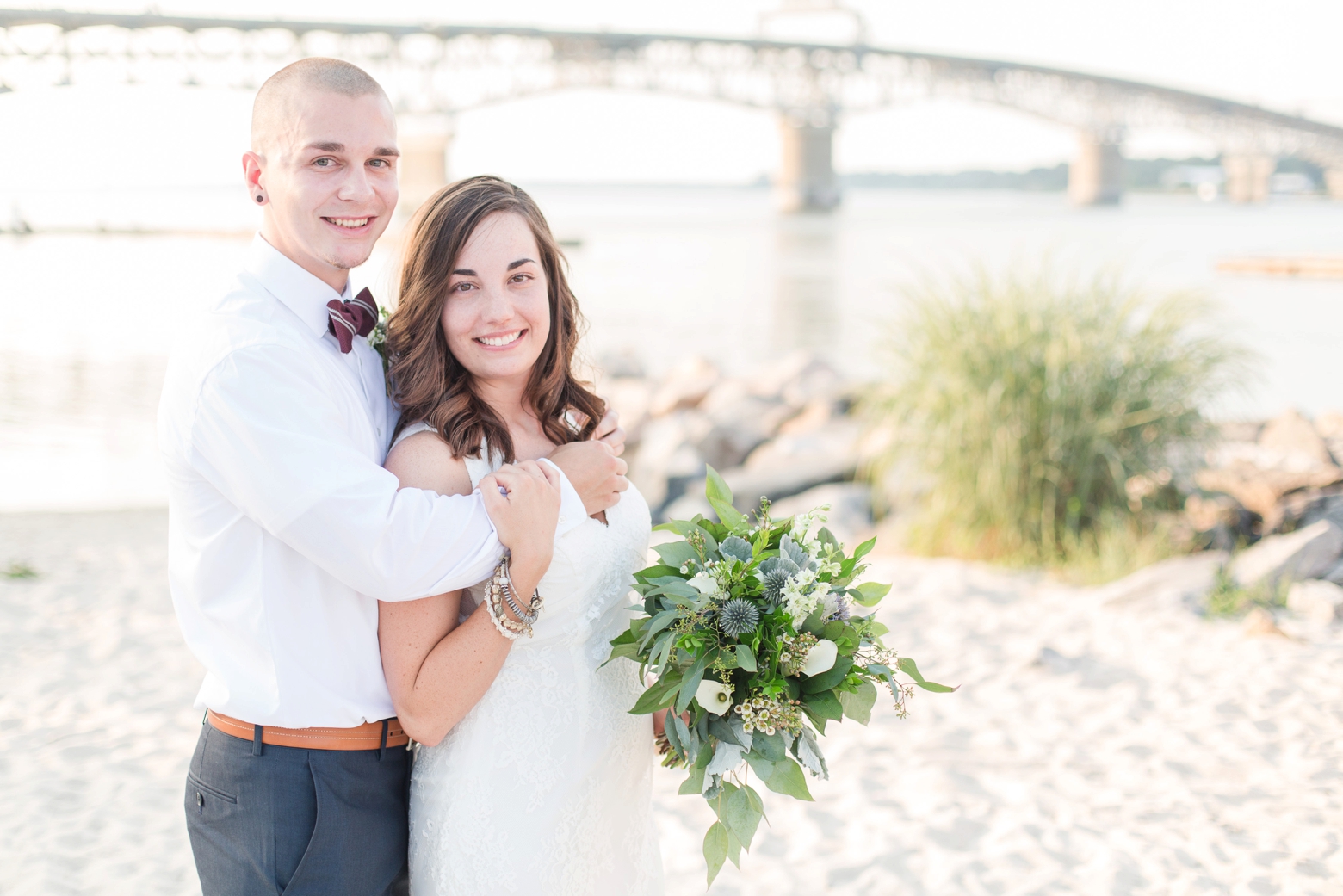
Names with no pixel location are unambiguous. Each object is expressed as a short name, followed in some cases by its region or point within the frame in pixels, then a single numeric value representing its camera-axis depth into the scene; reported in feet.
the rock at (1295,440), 22.06
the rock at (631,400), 34.09
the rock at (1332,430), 23.24
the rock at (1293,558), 17.71
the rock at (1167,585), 17.67
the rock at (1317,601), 16.75
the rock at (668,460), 27.43
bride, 6.16
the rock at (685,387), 36.65
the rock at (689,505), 25.26
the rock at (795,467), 25.18
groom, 5.56
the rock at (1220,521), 19.72
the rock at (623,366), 42.83
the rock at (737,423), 30.99
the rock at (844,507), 22.43
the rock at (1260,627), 16.19
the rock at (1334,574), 17.76
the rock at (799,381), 34.01
